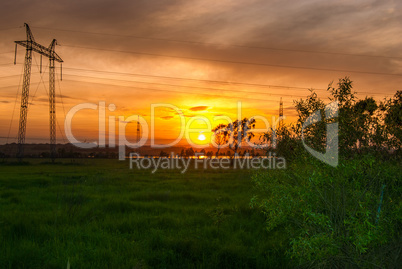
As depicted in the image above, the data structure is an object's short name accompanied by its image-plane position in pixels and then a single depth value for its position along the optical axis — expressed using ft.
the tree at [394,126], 25.57
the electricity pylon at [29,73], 170.67
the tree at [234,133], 294.54
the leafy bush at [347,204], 22.35
